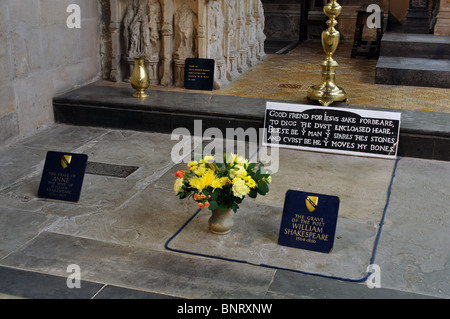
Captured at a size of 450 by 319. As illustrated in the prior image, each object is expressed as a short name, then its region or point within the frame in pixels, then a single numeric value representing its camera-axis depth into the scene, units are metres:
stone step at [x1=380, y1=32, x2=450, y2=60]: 8.48
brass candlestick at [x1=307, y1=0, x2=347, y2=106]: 6.12
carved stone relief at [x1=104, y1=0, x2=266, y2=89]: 7.12
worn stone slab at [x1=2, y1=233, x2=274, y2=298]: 3.33
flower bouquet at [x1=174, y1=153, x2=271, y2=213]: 3.70
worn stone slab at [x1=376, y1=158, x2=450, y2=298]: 3.43
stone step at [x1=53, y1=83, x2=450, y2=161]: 5.57
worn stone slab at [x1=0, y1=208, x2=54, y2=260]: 3.83
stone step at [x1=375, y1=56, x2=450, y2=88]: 7.48
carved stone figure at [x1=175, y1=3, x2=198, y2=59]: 7.12
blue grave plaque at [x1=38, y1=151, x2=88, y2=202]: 4.43
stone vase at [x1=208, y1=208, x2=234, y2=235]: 3.95
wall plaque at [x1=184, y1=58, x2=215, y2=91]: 7.04
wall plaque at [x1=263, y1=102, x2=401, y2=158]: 5.55
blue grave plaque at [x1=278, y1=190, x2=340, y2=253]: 3.72
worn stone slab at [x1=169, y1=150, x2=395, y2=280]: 3.66
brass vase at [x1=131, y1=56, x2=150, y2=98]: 6.55
